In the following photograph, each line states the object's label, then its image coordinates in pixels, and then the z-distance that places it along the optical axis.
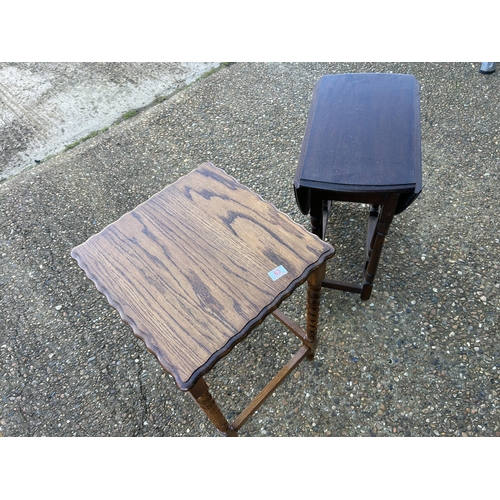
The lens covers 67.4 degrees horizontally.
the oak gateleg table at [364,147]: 1.20
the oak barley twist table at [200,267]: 0.97
